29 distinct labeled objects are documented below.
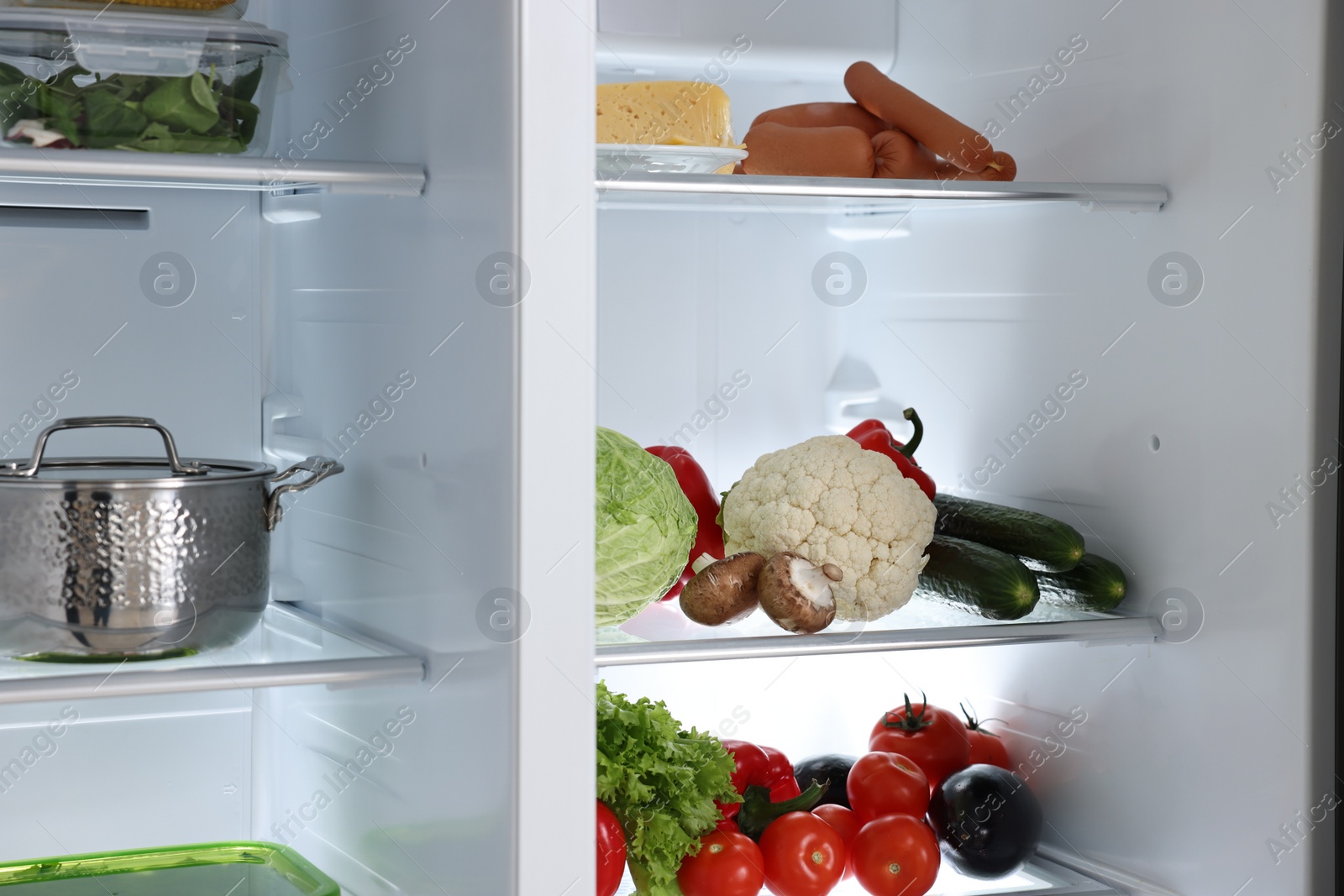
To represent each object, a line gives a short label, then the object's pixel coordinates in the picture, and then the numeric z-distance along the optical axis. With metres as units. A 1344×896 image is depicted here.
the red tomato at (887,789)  1.55
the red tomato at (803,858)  1.43
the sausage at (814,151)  1.49
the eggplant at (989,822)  1.51
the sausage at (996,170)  1.49
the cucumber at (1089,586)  1.44
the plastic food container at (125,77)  1.12
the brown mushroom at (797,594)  1.32
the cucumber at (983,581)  1.42
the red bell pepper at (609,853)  1.30
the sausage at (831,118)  1.56
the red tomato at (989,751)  1.65
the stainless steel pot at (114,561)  1.07
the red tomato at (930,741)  1.65
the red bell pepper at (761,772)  1.56
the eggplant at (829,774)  1.67
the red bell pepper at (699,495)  1.58
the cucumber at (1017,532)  1.45
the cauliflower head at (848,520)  1.45
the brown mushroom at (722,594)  1.33
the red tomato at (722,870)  1.39
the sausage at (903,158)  1.50
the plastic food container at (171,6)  1.12
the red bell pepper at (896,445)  1.61
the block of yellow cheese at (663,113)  1.41
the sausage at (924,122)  1.48
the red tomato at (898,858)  1.46
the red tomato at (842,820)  1.55
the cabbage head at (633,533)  1.34
